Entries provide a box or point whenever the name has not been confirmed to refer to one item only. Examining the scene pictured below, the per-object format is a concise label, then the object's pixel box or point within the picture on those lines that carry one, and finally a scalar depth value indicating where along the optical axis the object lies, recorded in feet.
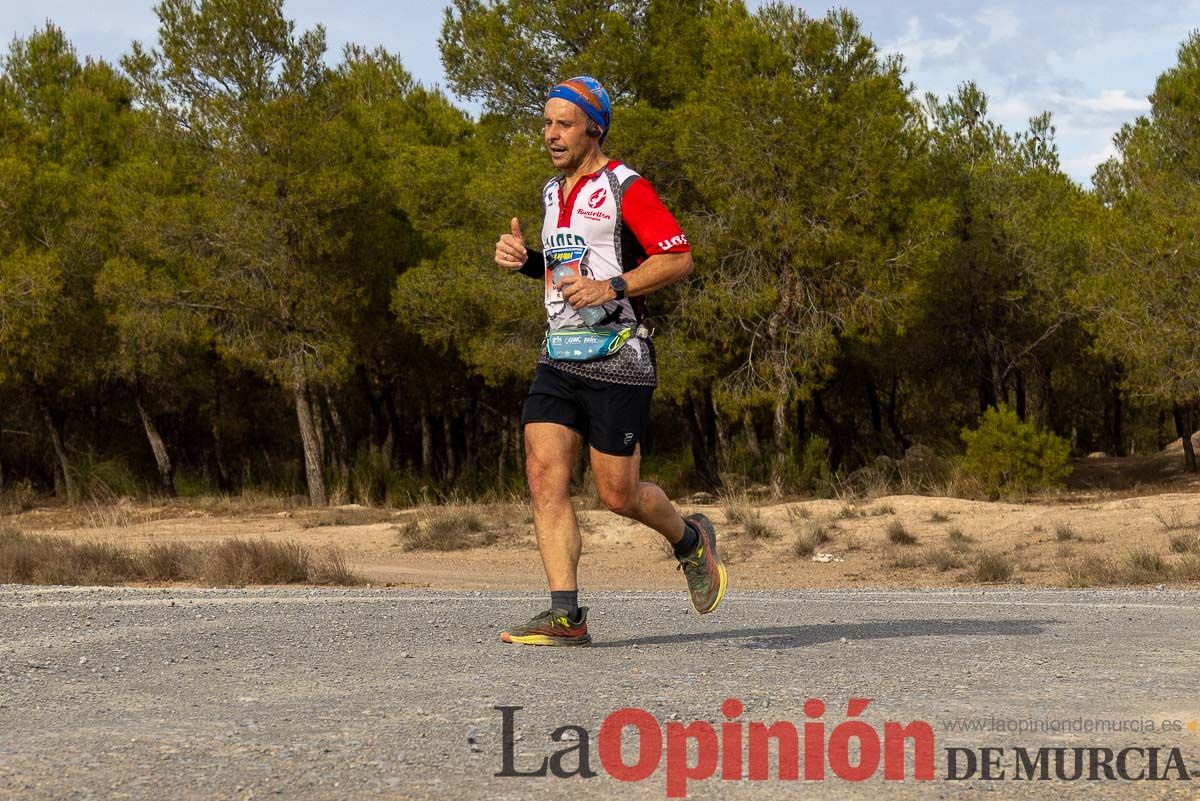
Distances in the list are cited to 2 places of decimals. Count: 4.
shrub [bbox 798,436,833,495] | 82.89
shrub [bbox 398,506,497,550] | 63.26
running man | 18.58
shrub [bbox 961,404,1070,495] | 81.71
